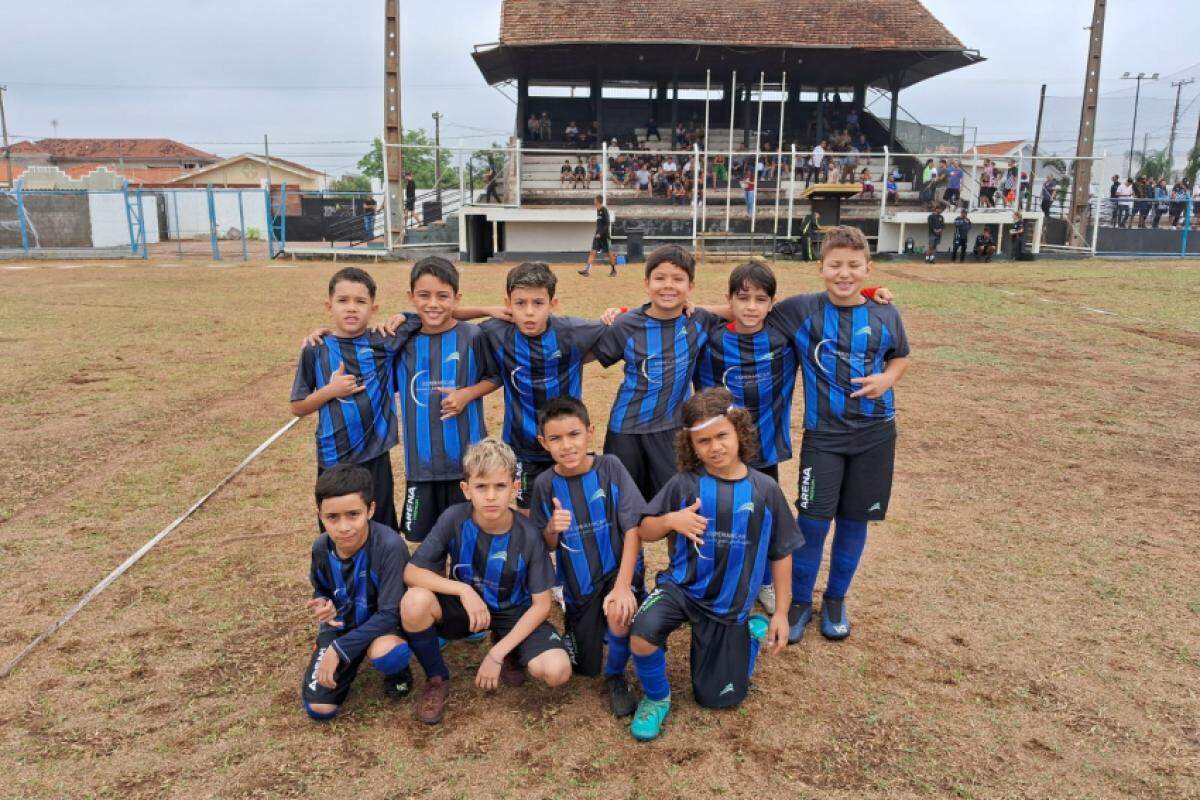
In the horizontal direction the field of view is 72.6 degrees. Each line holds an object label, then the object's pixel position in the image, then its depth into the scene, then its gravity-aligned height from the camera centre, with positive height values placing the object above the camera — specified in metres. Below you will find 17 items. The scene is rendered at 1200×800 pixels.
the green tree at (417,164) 73.08 +5.82
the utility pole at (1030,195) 22.88 +1.13
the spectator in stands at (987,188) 23.41 +1.30
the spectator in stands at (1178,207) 24.53 +0.88
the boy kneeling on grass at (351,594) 2.91 -1.33
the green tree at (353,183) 55.84 +3.12
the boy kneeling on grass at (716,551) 2.90 -1.14
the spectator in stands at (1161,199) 24.75 +1.09
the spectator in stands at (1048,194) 25.28 +1.25
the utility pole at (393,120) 23.64 +3.16
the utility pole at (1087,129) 25.19 +3.29
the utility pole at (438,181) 23.31 +1.50
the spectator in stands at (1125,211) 25.66 +0.76
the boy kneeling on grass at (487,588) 2.96 -1.31
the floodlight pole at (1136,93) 48.67 +9.18
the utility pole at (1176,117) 45.35 +7.90
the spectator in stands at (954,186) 23.34 +1.34
